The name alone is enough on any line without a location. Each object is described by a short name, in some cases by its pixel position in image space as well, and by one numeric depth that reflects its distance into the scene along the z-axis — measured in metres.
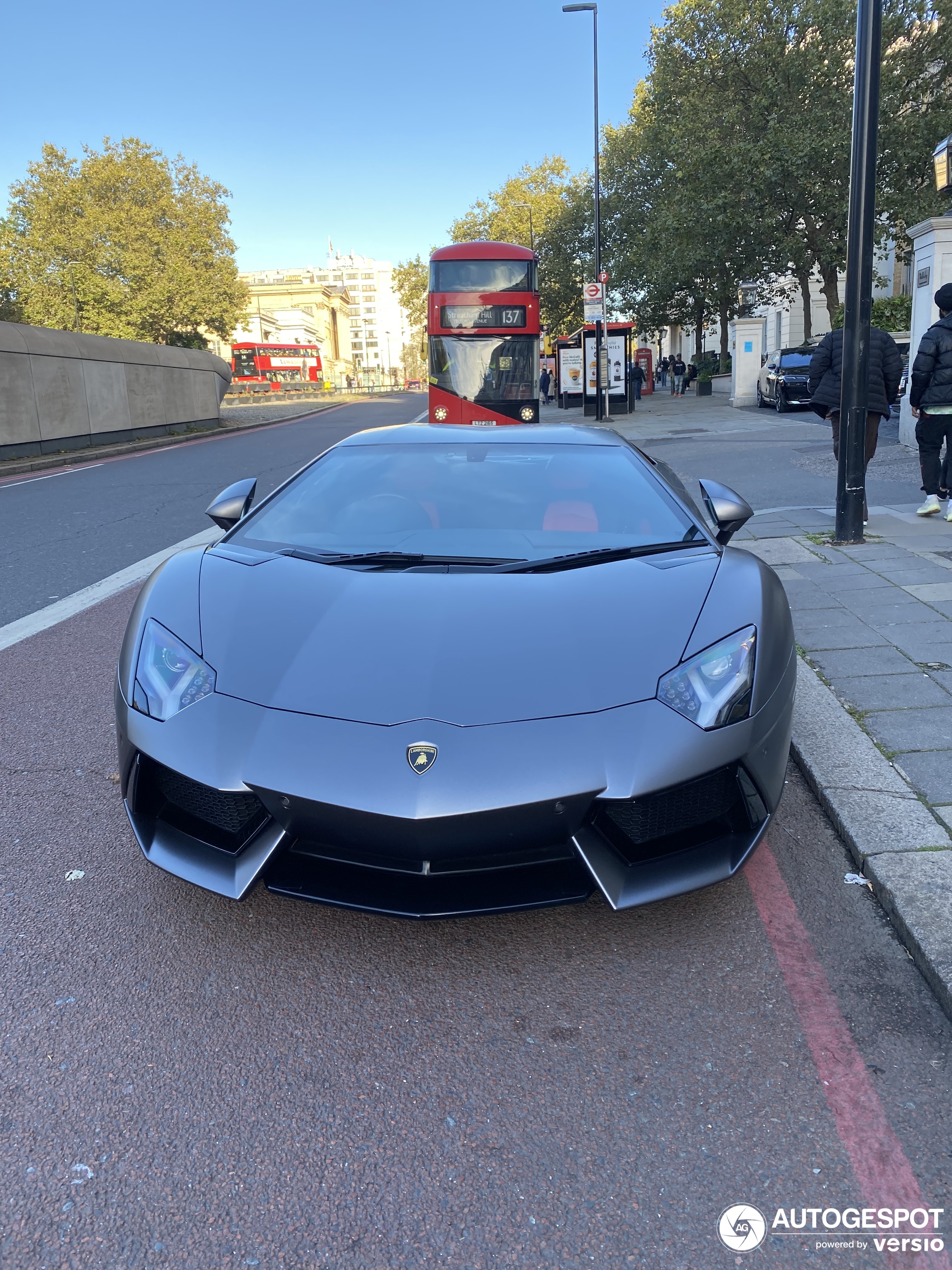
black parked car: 22.91
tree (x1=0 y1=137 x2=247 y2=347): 35.22
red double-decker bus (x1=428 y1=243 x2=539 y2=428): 19.05
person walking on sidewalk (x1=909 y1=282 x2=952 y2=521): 7.17
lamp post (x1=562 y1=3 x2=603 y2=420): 24.69
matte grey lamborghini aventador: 2.15
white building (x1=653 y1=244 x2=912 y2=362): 34.09
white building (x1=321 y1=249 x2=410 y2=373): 193.75
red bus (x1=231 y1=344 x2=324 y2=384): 69.88
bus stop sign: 23.50
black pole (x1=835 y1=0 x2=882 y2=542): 6.39
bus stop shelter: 27.78
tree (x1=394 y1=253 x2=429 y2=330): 63.41
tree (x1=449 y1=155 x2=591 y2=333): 45.69
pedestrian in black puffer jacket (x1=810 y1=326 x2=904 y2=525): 7.34
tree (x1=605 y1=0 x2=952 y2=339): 25.58
